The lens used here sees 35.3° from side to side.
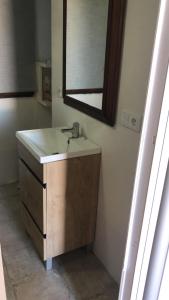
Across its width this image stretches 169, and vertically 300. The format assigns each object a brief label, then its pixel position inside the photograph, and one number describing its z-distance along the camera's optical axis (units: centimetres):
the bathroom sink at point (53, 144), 165
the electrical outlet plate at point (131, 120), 139
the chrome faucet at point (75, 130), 196
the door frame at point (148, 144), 77
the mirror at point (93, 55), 145
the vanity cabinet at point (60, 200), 169
